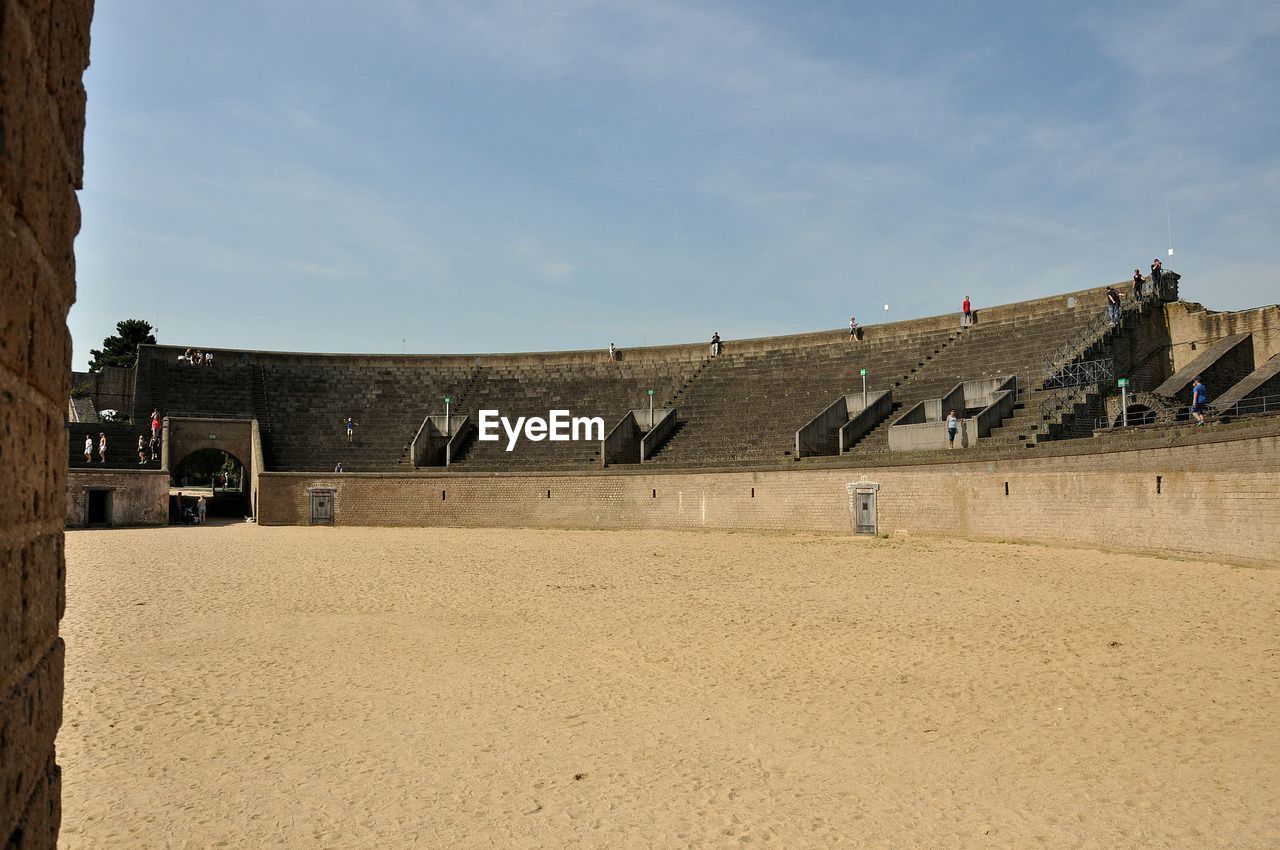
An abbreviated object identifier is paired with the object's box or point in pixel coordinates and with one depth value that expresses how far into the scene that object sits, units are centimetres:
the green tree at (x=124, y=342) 6625
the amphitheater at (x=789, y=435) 1981
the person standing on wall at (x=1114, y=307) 2775
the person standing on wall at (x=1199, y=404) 1928
